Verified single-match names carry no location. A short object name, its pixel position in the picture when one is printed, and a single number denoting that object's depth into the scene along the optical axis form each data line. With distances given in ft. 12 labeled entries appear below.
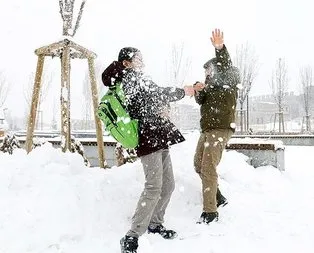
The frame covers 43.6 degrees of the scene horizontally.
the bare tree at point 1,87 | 118.73
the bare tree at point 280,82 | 96.12
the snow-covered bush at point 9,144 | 32.01
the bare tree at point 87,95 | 117.81
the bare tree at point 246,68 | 84.11
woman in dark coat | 10.89
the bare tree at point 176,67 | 82.72
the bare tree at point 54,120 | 137.53
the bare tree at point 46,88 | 97.84
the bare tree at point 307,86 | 99.60
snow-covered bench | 22.97
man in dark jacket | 13.42
